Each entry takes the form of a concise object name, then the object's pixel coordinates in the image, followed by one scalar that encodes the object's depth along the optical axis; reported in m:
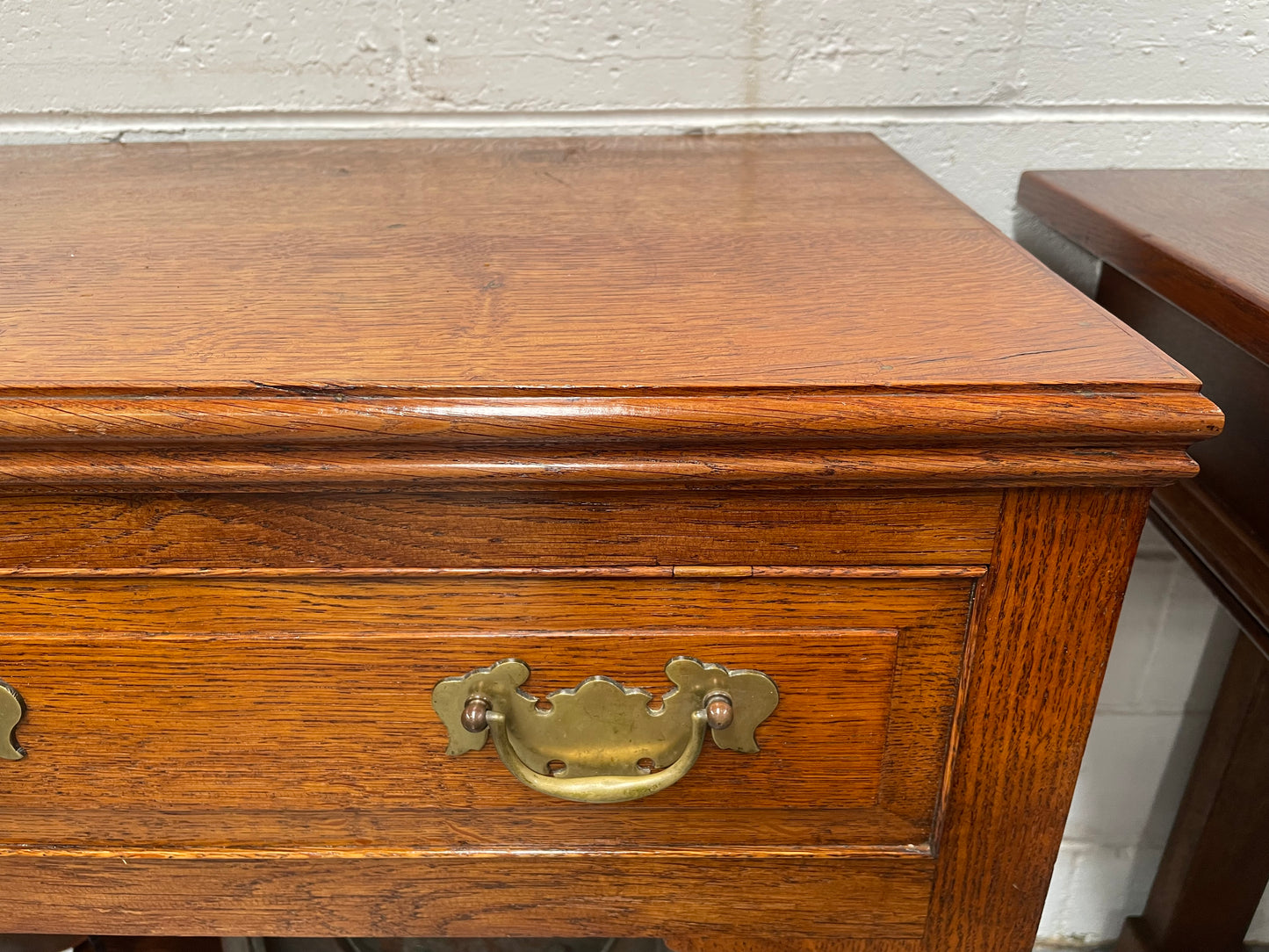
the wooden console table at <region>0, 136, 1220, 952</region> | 0.29
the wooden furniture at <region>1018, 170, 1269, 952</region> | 0.45
